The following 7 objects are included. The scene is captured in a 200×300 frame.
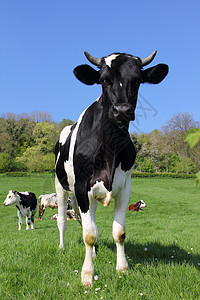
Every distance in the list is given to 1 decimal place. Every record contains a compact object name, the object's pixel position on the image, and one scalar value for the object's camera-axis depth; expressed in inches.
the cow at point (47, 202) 546.8
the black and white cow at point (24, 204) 440.8
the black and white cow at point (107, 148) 123.6
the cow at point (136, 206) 621.6
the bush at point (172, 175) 1673.4
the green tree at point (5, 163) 1541.6
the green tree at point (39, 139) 985.5
